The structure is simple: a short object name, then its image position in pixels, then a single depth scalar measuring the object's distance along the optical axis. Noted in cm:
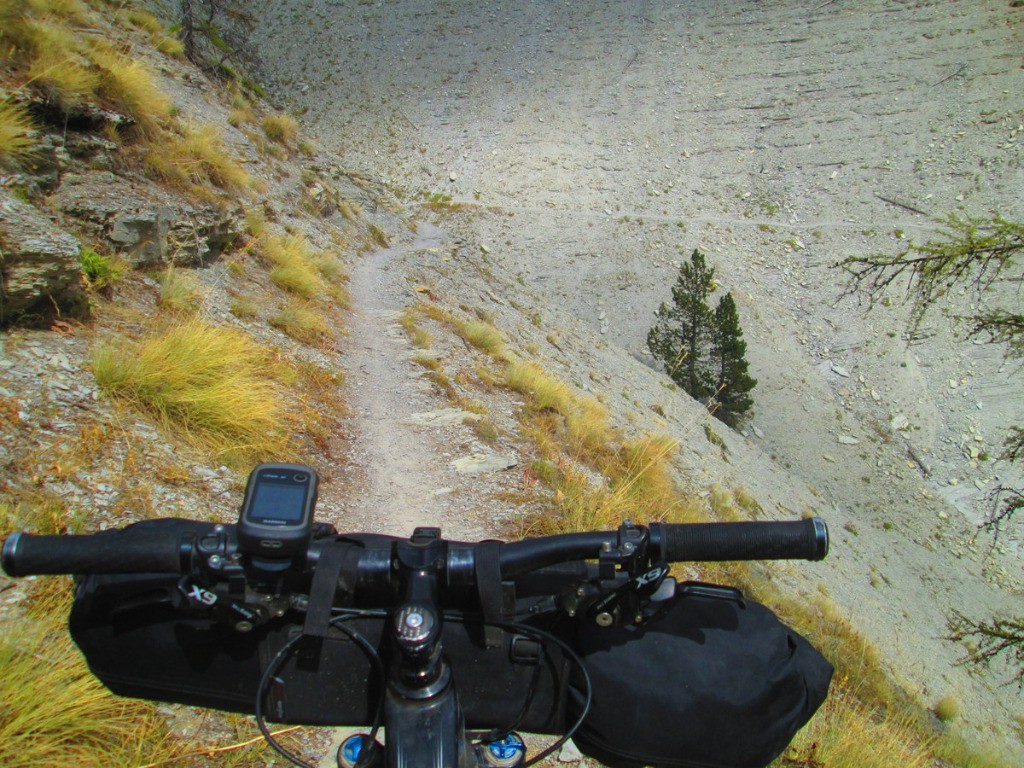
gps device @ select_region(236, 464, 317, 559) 125
